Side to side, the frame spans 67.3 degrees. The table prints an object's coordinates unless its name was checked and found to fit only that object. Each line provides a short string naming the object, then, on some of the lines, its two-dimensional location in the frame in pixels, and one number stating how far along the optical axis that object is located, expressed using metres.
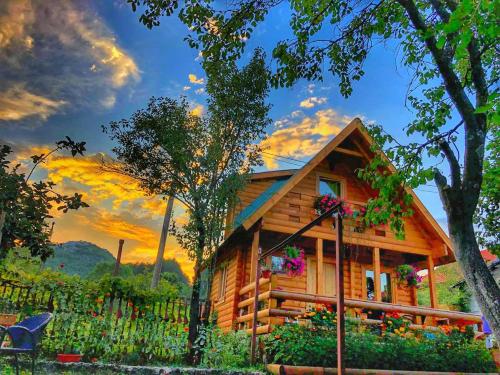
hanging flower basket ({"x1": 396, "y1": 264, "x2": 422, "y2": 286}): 13.34
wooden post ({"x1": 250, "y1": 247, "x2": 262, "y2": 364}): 7.10
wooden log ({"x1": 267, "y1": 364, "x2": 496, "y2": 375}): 5.96
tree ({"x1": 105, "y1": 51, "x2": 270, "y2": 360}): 10.98
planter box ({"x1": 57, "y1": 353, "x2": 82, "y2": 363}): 7.81
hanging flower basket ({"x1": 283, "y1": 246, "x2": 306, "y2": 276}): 11.70
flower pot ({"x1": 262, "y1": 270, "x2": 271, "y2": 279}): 7.89
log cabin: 11.78
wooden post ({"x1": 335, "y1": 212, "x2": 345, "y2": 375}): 4.21
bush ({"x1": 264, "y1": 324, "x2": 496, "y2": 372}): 6.43
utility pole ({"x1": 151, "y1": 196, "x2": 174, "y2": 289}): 18.30
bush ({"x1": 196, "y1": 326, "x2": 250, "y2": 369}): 7.45
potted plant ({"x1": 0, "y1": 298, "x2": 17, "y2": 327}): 8.44
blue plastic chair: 4.68
